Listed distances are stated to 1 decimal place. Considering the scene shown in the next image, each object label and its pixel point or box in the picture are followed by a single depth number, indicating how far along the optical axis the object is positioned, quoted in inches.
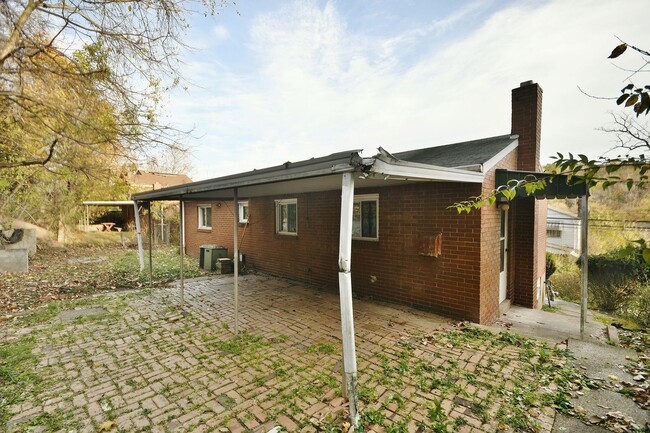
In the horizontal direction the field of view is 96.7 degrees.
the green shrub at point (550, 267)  424.7
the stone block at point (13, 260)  378.6
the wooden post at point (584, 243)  190.5
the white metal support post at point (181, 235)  251.8
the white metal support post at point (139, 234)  321.0
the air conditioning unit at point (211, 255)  425.1
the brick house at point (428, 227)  205.2
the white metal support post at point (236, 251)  193.2
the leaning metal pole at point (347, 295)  109.7
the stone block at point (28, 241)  476.4
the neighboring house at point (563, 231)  858.1
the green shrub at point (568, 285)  454.9
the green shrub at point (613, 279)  362.0
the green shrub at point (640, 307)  276.5
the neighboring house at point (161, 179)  1037.8
